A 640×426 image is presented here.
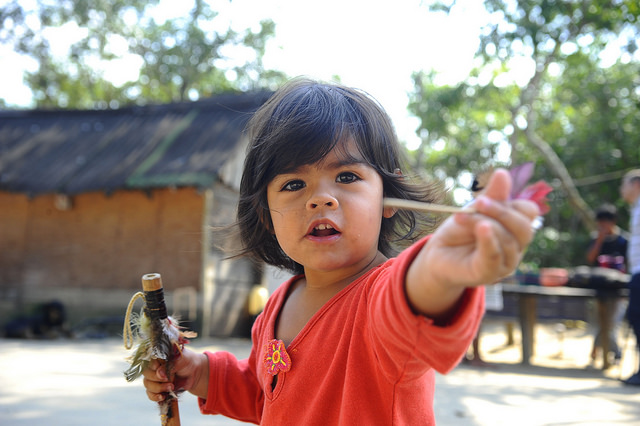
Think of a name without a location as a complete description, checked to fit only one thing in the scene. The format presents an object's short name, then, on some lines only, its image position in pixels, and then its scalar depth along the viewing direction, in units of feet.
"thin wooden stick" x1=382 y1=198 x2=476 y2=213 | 2.79
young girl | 2.83
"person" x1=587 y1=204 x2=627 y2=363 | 20.57
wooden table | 19.84
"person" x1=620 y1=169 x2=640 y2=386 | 15.90
